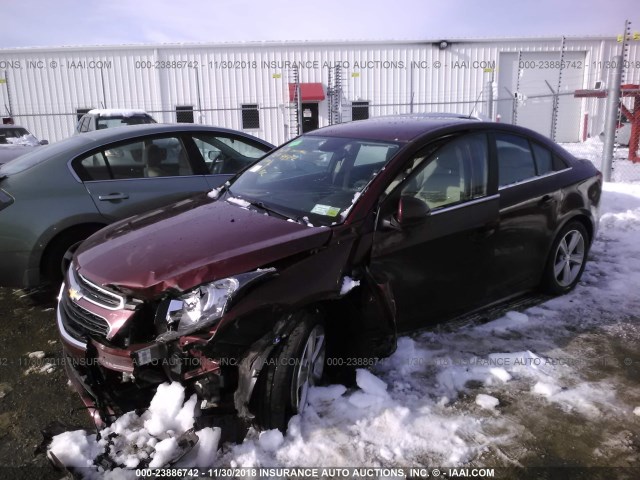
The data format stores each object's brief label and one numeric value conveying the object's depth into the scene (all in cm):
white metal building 1855
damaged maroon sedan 239
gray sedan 401
